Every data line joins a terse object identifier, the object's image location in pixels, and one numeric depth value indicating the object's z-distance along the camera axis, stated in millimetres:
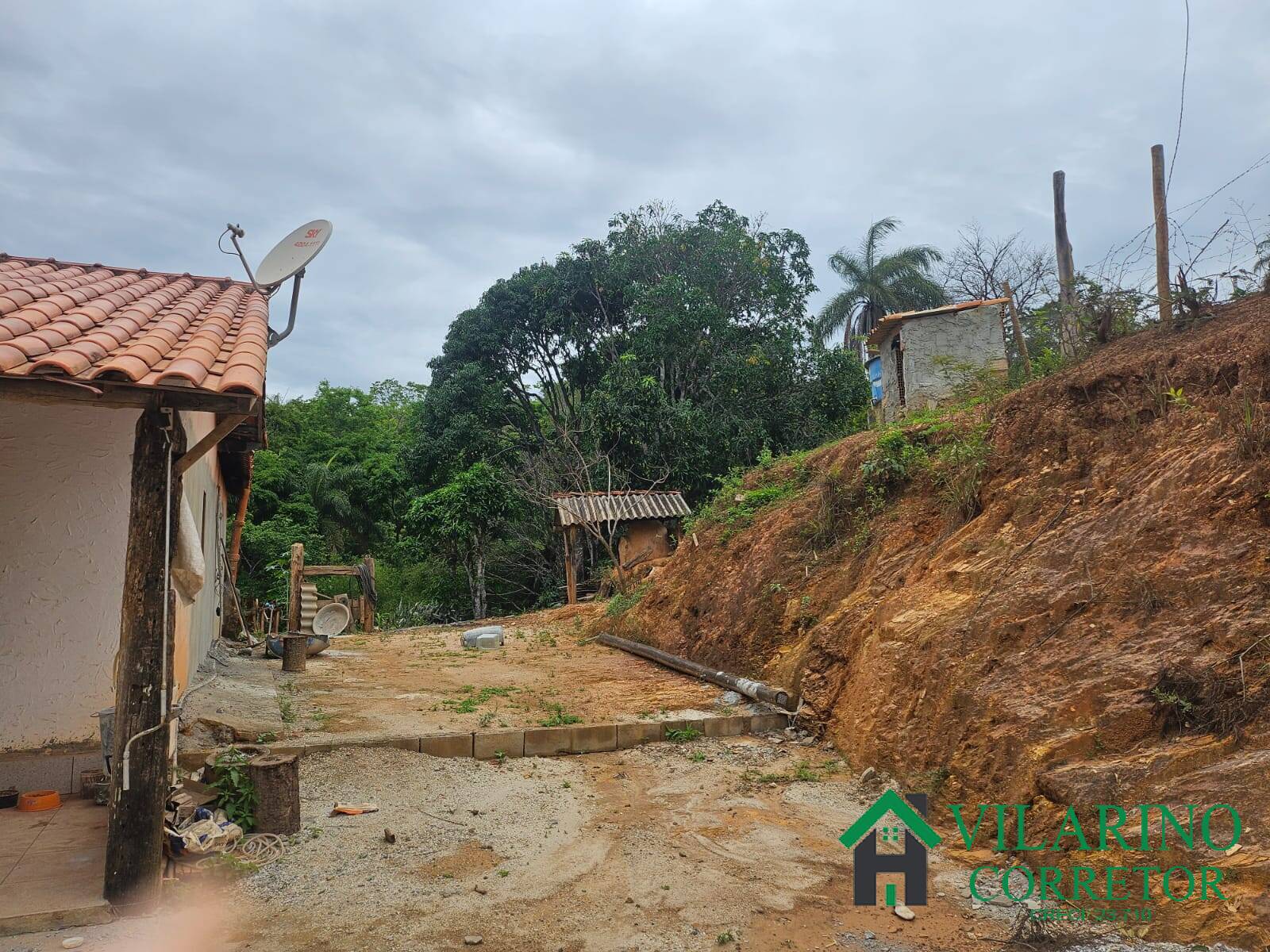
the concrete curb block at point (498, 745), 6984
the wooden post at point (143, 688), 4023
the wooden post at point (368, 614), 18428
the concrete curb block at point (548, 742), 7168
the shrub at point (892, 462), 9578
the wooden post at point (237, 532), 13742
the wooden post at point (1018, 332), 9727
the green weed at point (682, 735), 7656
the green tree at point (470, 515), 20625
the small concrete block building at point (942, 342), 15414
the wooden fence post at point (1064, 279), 9203
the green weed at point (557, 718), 7617
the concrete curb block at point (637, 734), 7508
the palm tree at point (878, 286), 29062
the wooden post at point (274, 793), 4988
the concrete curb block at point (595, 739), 7344
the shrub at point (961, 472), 8094
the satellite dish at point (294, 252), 7754
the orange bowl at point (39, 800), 5148
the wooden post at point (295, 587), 14977
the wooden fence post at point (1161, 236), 8289
